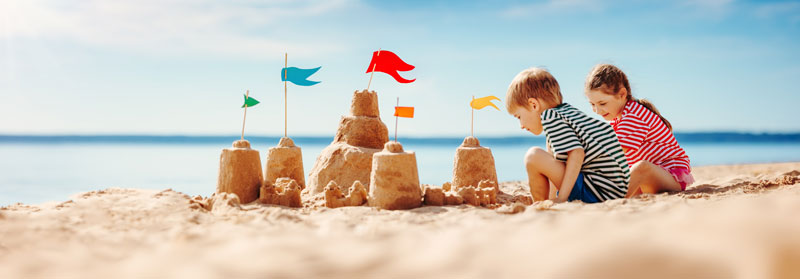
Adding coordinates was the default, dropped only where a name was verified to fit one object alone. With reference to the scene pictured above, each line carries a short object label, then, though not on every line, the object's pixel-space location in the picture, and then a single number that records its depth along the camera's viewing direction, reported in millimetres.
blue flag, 4973
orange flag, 4625
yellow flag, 5250
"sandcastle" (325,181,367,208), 3885
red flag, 4910
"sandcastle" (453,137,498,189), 5016
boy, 3623
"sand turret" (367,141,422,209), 3654
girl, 4328
